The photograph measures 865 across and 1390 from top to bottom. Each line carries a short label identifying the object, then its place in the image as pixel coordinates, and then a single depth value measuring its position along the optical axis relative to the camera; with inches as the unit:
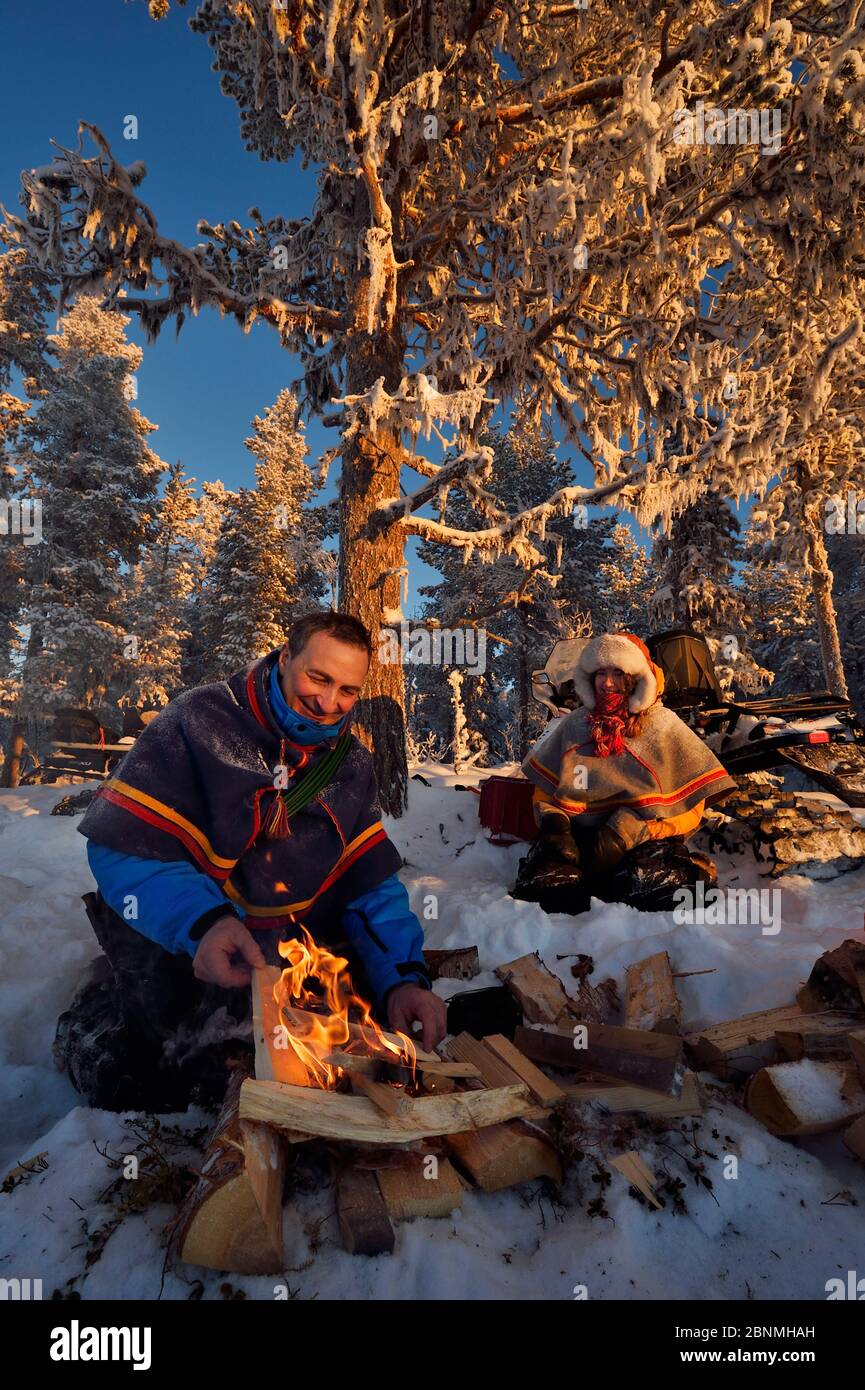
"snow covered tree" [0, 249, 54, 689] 748.0
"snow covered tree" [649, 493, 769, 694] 596.7
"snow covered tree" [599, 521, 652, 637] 1053.8
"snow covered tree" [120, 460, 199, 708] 946.7
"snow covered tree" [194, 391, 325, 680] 866.8
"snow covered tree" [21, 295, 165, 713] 765.3
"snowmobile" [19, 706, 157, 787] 395.5
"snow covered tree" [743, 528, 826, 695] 1072.8
